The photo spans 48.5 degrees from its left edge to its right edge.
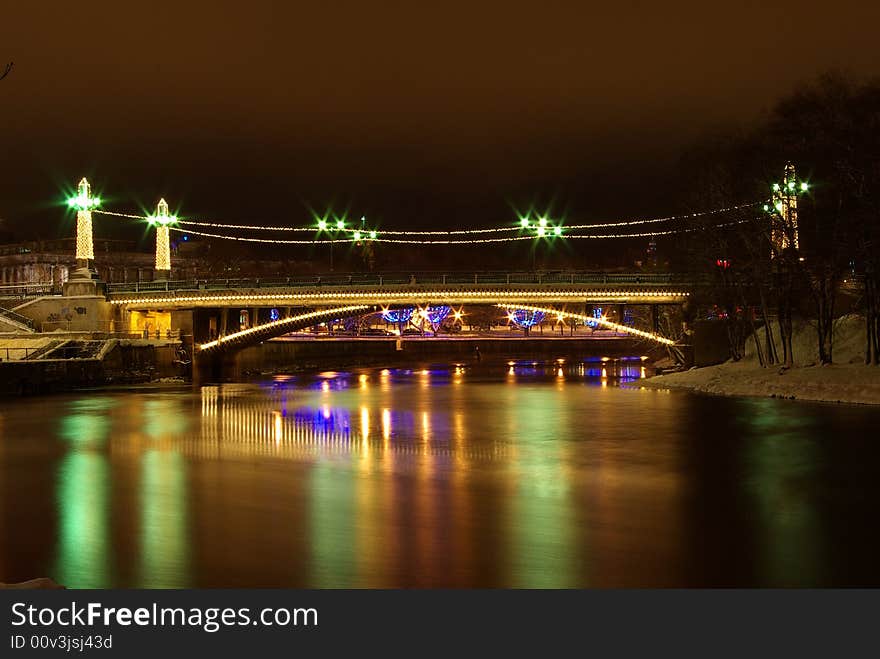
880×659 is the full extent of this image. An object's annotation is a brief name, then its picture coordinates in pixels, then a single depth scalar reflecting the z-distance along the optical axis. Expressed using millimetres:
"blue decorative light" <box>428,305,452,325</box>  99950
